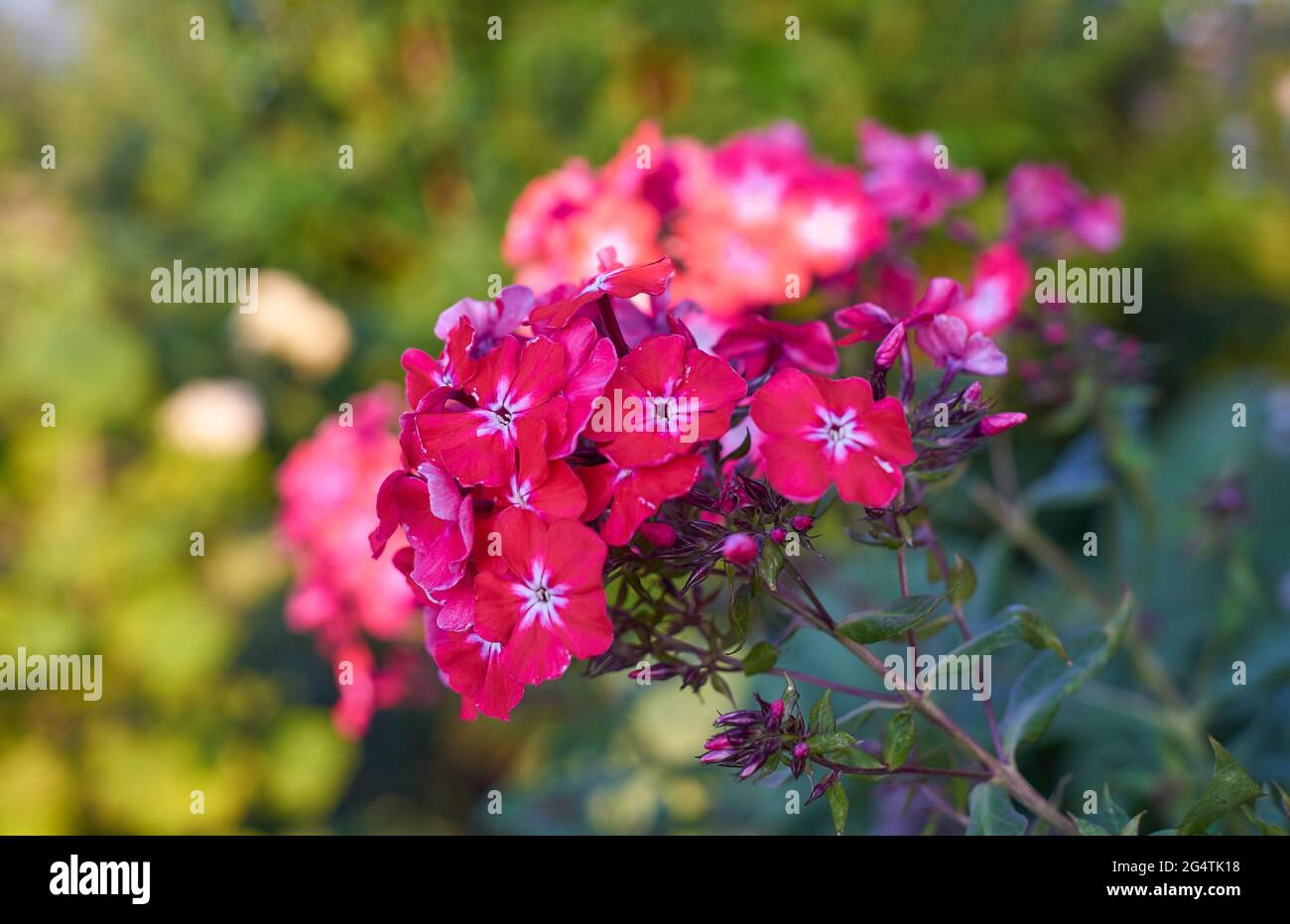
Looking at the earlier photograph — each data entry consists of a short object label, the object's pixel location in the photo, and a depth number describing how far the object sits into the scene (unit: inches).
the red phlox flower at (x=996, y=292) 17.5
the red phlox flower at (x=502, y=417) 12.0
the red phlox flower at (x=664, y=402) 11.8
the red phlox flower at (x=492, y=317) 13.5
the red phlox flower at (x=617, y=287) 12.4
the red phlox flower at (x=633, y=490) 11.8
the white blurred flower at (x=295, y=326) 36.0
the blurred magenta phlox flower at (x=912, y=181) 19.0
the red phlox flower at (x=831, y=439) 12.1
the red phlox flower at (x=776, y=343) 13.6
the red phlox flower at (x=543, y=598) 11.8
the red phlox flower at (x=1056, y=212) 19.9
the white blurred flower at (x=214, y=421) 36.9
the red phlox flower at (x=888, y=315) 13.3
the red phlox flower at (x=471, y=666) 12.5
